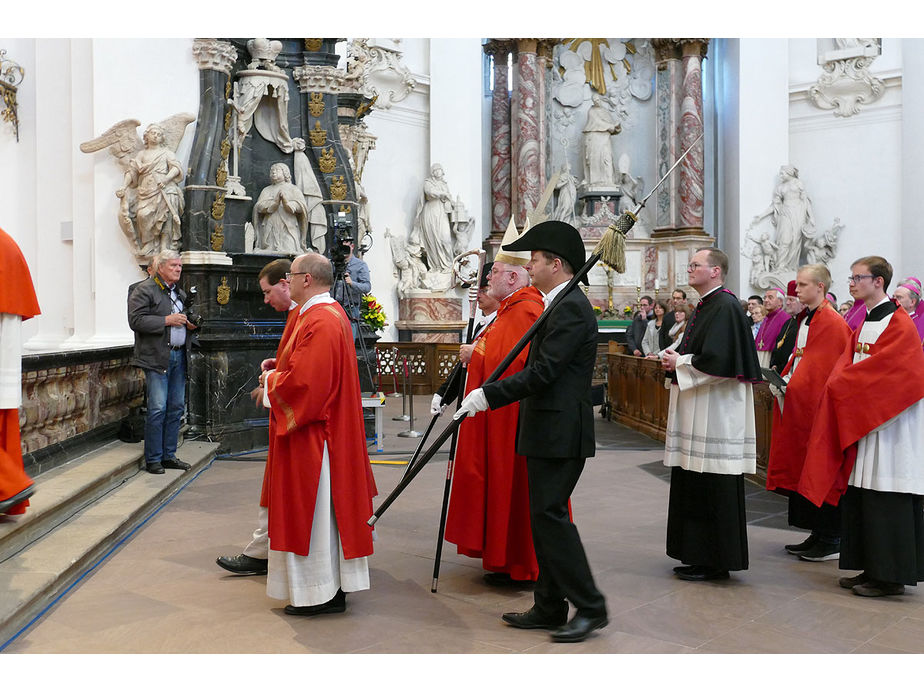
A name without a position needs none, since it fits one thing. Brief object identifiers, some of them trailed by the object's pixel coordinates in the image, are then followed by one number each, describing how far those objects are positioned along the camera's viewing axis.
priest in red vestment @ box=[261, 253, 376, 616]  4.30
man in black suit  4.01
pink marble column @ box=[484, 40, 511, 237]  19.64
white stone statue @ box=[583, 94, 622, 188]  20.28
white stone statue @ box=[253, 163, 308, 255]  10.21
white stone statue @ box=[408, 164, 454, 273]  17.72
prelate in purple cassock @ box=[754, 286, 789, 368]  8.82
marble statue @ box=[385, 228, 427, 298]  17.52
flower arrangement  12.84
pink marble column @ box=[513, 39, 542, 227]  18.98
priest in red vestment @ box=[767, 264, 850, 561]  5.75
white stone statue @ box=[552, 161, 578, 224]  19.88
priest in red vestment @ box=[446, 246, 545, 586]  4.95
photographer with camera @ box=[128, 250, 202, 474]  7.46
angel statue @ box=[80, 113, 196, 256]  9.45
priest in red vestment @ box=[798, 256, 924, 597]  4.85
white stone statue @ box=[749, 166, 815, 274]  19.34
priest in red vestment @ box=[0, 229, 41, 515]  4.90
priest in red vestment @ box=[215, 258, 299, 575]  5.13
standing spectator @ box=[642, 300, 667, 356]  12.33
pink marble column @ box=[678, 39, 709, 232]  19.64
